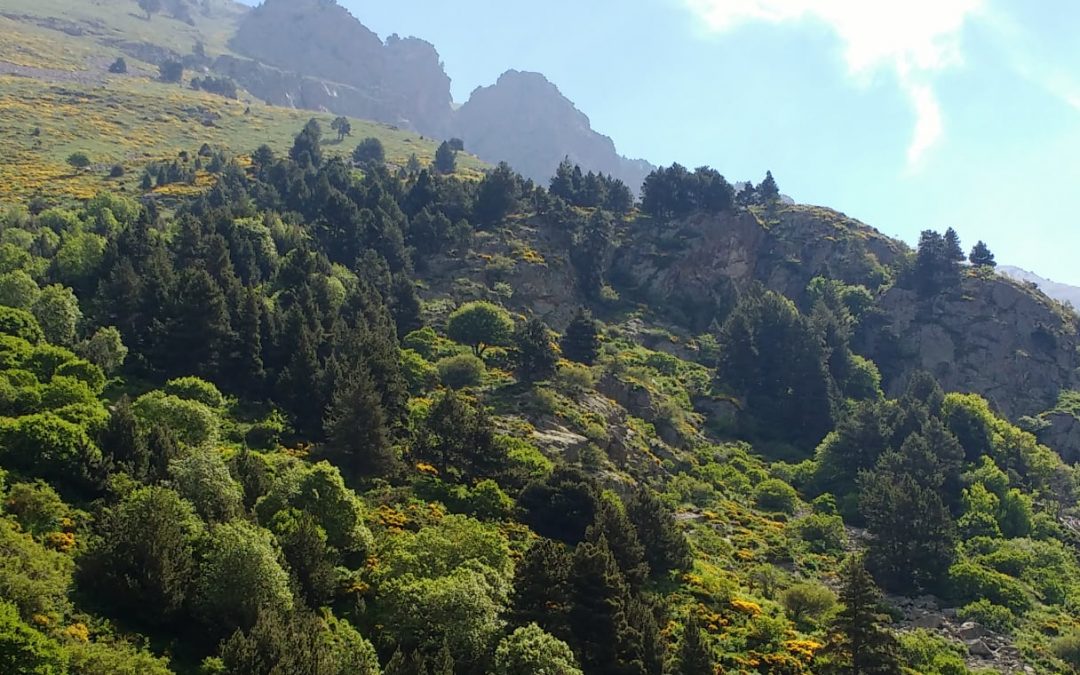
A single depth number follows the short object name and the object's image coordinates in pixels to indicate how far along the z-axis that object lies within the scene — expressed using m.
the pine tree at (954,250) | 139.25
